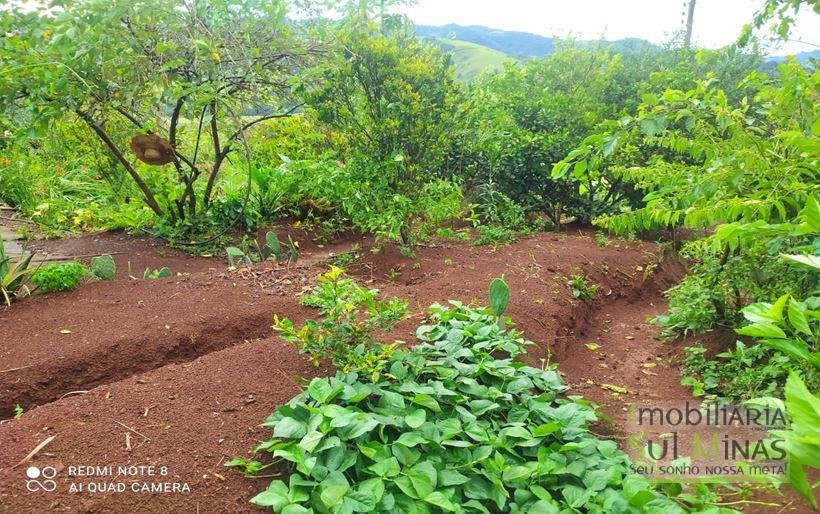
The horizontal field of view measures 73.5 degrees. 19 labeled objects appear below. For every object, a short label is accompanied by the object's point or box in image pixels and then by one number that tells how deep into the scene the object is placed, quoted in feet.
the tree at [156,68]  13.05
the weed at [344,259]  15.52
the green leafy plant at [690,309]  11.60
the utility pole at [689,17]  33.28
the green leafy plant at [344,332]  7.94
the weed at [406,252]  15.73
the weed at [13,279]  11.52
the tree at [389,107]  14.74
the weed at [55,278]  12.03
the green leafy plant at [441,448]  6.15
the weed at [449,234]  18.37
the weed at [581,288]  14.44
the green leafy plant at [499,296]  9.82
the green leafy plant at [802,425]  2.17
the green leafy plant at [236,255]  15.03
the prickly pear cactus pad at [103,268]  13.17
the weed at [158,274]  14.14
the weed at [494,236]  17.78
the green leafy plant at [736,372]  8.96
